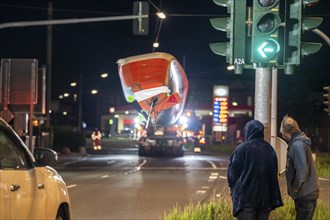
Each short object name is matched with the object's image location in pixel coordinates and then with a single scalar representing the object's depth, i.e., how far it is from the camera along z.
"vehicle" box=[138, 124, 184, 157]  50.80
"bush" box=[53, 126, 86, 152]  54.56
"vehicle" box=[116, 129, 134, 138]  108.20
